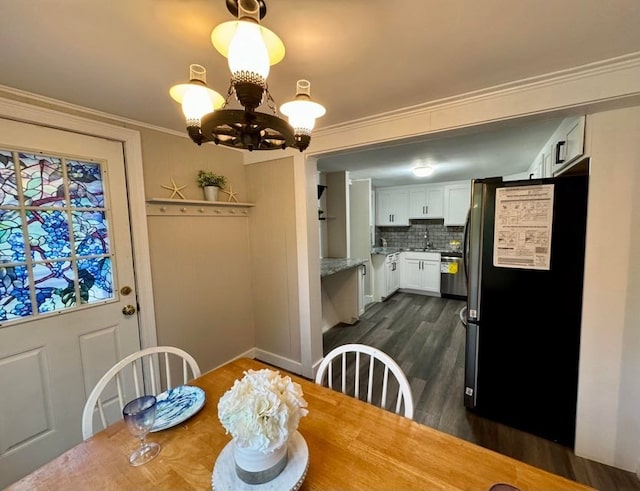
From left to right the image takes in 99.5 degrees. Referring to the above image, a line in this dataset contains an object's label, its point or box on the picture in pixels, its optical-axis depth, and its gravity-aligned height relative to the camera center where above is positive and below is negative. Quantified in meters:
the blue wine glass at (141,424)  0.85 -0.62
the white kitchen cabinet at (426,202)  5.09 +0.39
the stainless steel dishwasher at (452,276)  4.74 -0.97
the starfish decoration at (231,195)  2.56 +0.31
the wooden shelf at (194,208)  2.04 +0.17
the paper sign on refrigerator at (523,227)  1.69 -0.05
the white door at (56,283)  1.48 -0.32
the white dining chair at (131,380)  1.14 -1.06
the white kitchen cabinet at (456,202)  4.84 +0.34
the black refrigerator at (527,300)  1.66 -0.53
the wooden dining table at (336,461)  0.77 -0.73
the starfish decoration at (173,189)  2.15 +0.32
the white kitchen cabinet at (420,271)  4.95 -0.92
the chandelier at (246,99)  0.73 +0.42
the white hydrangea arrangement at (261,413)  0.70 -0.50
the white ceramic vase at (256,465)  0.73 -0.65
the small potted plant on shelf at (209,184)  2.32 +0.38
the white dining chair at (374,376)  1.11 -1.45
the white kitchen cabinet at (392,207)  5.44 +0.34
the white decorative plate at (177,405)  1.02 -0.72
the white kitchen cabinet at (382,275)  4.68 -0.92
